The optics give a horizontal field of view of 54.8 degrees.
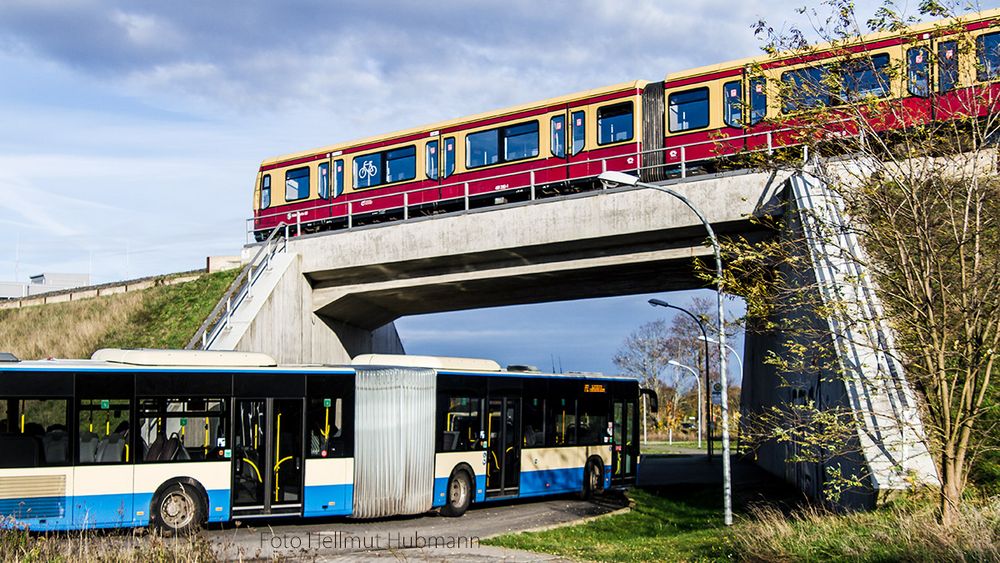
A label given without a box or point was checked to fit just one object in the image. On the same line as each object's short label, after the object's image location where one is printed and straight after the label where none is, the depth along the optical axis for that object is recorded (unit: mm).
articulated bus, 15312
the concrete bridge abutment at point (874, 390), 13188
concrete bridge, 24844
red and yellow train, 26719
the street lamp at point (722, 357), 17484
